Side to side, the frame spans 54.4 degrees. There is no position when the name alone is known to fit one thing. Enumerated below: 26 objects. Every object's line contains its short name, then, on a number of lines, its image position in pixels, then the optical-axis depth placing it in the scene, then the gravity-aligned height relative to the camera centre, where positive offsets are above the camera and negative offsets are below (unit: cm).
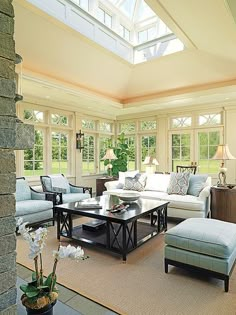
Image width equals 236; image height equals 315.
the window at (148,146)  744 +33
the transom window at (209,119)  630 +102
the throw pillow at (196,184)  457 -57
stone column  96 +1
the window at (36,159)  564 -7
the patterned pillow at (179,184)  467 -58
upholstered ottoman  221 -93
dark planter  121 -82
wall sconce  673 +48
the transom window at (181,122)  675 +102
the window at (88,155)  714 +4
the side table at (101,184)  635 -78
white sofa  408 -84
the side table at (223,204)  426 -91
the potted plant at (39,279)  122 -70
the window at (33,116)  563 +102
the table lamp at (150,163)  612 -19
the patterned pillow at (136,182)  528 -62
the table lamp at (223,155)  441 +1
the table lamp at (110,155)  640 +2
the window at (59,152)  627 +12
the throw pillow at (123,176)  567 -50
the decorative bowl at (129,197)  374 -68
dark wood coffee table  292 -100
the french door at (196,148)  636 +24
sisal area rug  193 -127
